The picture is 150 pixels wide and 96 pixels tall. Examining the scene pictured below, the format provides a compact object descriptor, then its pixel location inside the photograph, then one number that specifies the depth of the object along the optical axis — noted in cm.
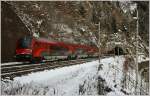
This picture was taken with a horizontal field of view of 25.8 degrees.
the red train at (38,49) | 2656
